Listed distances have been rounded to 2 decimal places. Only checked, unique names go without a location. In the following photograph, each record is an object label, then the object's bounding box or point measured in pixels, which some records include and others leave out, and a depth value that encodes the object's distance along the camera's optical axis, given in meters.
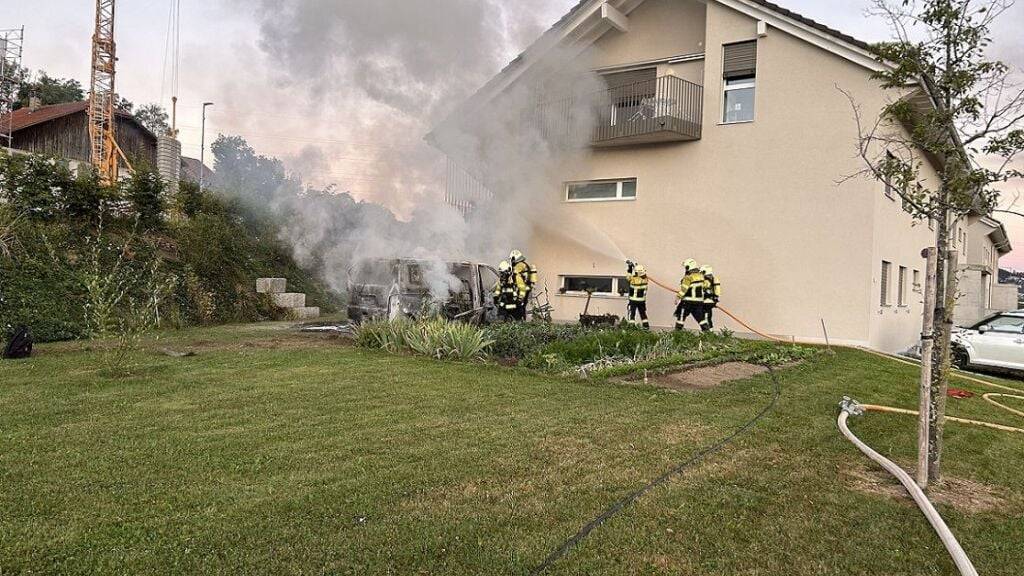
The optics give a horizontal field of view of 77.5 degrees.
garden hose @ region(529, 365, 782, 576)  3.21
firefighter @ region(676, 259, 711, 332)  14.01
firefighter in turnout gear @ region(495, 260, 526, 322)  13.50
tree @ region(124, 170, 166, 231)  14.73
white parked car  13.12
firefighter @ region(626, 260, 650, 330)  14.84
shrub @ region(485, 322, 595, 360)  10.42
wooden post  4.43
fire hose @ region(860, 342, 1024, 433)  6.71
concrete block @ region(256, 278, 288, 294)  17.43
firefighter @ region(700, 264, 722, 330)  14.05
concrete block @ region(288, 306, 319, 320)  17.69
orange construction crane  36.56
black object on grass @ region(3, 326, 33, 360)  8.96
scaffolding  33.56
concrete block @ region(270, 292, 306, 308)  17.56
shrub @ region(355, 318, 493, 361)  10.02
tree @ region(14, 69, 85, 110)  44.34
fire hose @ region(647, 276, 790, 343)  14.73
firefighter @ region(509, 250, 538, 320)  13.68
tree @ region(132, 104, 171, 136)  56.34
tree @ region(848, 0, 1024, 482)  4.55
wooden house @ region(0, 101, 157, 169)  33.28
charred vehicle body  12.23
